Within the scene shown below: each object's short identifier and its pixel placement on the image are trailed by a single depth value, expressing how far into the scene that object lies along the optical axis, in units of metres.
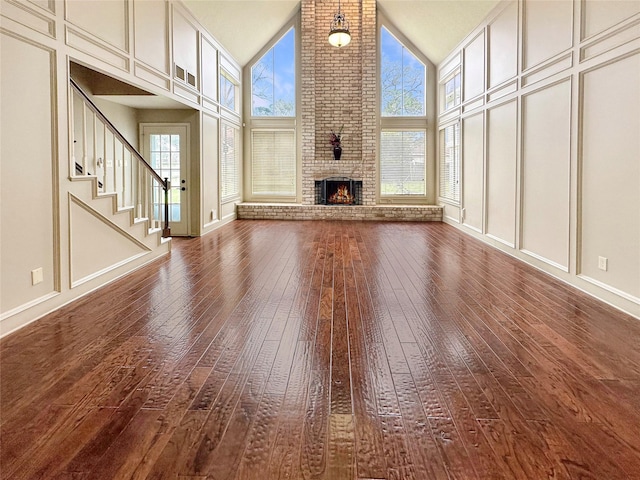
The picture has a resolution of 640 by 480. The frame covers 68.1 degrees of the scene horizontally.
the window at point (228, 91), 9.79
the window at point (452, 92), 9.54
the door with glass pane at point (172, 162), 8.07
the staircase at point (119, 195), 4.34
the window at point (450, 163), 9.49
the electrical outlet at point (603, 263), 4.07
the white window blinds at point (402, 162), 11.44
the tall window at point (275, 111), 11.55
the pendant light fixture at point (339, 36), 8.73
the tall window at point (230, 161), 9.83
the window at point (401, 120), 11.34
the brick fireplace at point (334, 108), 11.09
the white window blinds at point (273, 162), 11.65
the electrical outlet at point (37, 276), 3.54
